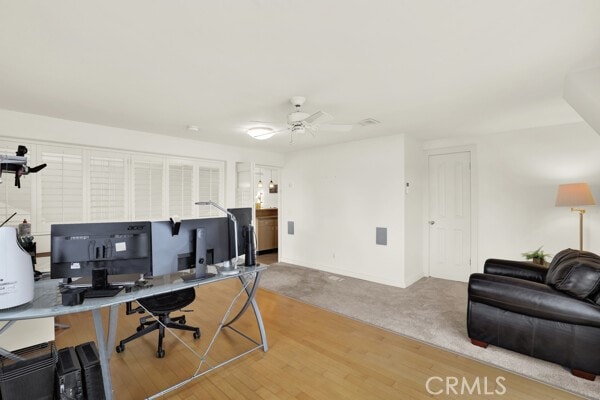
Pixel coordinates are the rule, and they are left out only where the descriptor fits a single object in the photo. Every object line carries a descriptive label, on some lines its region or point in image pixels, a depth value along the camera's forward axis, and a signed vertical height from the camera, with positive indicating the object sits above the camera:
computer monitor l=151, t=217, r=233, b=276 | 2.15 -0.33
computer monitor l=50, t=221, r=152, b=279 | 1.93 -0.31
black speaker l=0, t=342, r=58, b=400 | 1.62 -1.00
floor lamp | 3.38 +0.04
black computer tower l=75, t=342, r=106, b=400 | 1.77 -1.08
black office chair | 2.56 -0.95
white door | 4.72 -0.25
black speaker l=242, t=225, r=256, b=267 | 2.61 -0.40
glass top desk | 1.60 -0.60
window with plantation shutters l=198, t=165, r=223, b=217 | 4.97 +0.30
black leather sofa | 2.17 -0.93
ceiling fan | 2.67 +0.80
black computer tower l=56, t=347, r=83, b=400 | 1.69 -1.05
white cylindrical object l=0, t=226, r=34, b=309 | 1.53 -0.36
